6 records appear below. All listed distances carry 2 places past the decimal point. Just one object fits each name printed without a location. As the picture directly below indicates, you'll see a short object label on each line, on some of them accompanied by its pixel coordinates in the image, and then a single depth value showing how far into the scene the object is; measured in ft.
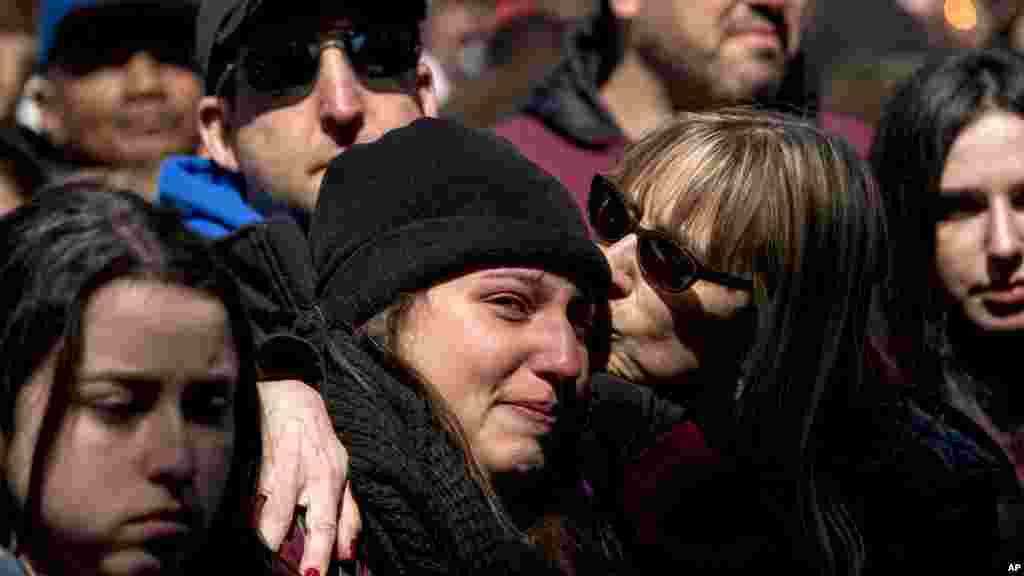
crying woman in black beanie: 16.70
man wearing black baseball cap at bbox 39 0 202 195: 27.82
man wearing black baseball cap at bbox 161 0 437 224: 20.38
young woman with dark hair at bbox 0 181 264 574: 12.86
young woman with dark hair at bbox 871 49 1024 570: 23.91
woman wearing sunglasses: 18.83
